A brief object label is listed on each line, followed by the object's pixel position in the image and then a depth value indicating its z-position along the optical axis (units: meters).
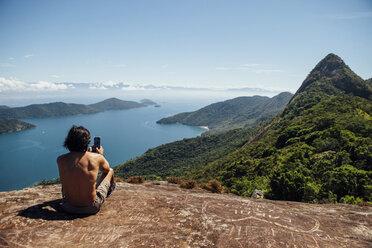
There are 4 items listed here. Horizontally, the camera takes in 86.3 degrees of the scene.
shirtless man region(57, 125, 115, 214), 4.79
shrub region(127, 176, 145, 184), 11.99
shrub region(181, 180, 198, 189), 11.15
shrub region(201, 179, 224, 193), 11.65
